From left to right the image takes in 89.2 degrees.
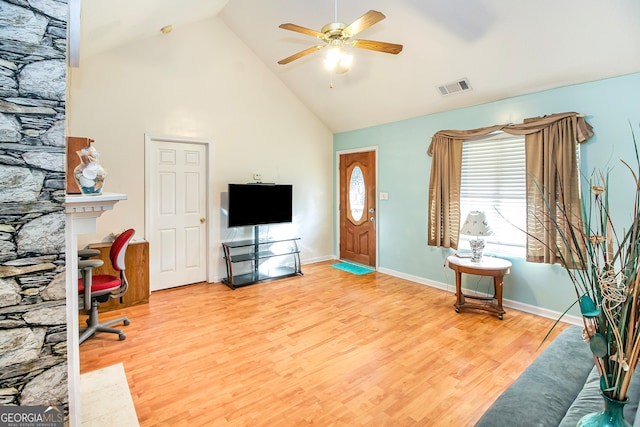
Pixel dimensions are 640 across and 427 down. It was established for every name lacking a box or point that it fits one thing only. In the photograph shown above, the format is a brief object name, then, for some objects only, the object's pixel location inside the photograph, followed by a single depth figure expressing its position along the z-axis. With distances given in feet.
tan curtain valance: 10.78
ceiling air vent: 12.64
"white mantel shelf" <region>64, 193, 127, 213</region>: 5.08
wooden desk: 12.42
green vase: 2.82
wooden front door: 18.24
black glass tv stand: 15.74
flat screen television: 15.29
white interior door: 14.25
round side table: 11.55
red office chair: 9.23
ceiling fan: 7.77
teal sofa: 4.25
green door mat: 17.75
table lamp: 11.69
